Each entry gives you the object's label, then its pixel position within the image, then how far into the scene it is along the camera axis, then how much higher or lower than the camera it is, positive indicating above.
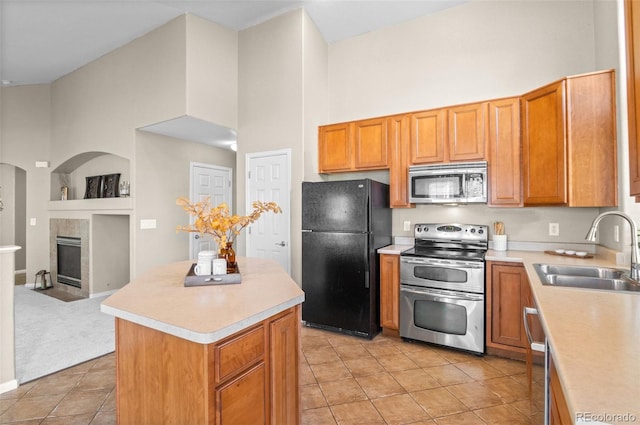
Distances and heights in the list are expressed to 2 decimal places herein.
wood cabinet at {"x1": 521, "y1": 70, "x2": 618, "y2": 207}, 2.39 +0.57
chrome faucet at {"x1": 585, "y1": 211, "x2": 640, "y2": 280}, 1.65 -0.18
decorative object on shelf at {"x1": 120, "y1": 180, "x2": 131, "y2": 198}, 4.57 +0.42
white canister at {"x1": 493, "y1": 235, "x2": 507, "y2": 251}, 3.13 -0.28
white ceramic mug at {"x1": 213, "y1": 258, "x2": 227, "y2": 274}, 1.76 -0.28
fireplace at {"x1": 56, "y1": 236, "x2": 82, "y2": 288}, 5.09 -0.72
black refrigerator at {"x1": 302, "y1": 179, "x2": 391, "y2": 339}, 3.18 -0.40
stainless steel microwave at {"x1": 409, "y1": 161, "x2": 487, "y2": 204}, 3.04 +0.32
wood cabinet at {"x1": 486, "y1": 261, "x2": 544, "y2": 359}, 2.64 -0.81
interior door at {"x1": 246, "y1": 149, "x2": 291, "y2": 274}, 3.80 +0.21
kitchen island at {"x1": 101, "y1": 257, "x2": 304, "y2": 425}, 1.15 -0.57
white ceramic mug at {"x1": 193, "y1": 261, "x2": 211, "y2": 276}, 1.76 -0.29
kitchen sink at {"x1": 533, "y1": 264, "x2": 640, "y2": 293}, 1.74 -0.39
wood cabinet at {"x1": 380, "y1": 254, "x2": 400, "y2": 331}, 3.19 -0.79
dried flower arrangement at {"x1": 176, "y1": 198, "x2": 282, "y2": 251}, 1.74 -0.02
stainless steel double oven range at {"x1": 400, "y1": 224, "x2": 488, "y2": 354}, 2.79 -0.74
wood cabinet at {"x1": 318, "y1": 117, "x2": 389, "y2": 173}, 3.57 +0.83
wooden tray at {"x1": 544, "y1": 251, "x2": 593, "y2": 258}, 2.64 -0.36
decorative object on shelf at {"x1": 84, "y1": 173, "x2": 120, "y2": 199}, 4.88 +0.50
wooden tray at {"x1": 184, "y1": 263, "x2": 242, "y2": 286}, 1.67 -0.34
